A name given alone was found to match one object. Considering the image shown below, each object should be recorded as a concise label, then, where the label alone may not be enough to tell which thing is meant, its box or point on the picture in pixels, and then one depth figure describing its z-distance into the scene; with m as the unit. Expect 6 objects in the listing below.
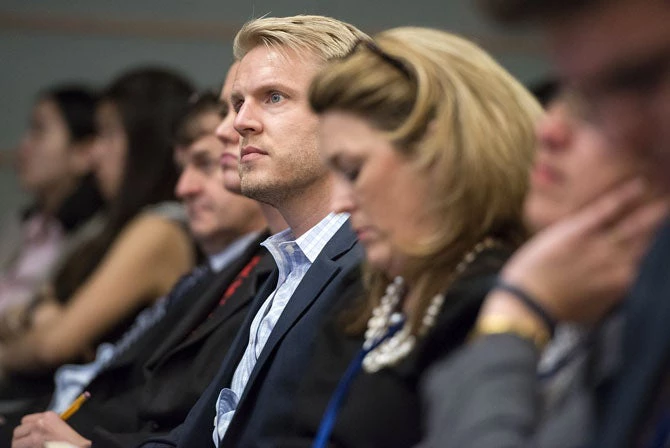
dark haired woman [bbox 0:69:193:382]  7.31
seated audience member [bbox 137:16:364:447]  4.03
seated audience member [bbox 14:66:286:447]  5.04
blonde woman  3.05
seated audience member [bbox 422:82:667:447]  2.47
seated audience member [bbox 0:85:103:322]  8.98
